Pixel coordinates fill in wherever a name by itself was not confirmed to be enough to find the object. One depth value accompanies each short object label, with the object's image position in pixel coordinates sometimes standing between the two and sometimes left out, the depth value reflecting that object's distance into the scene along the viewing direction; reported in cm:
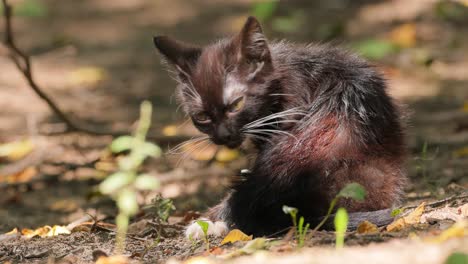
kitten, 862
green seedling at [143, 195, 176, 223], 855
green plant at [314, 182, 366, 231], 760
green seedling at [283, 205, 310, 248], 723
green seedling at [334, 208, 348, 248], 699
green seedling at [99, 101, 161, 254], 664
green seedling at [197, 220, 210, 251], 834
